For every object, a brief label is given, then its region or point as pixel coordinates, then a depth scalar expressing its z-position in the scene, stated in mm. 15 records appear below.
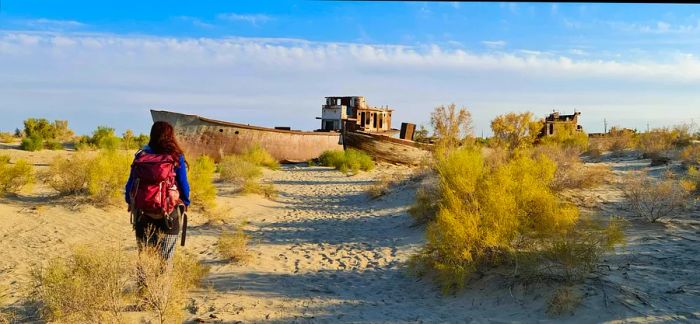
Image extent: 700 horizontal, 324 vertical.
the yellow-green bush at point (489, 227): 5867
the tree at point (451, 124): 19375
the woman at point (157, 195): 4383
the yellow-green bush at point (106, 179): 9875
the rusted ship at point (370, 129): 24031
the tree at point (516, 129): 19969
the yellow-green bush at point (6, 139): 24764
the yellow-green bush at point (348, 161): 22023
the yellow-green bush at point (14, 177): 9828
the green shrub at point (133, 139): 26903
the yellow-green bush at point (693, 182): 8800
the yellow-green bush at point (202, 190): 11000
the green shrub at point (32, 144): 21625
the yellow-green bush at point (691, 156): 14359
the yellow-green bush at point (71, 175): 10008
